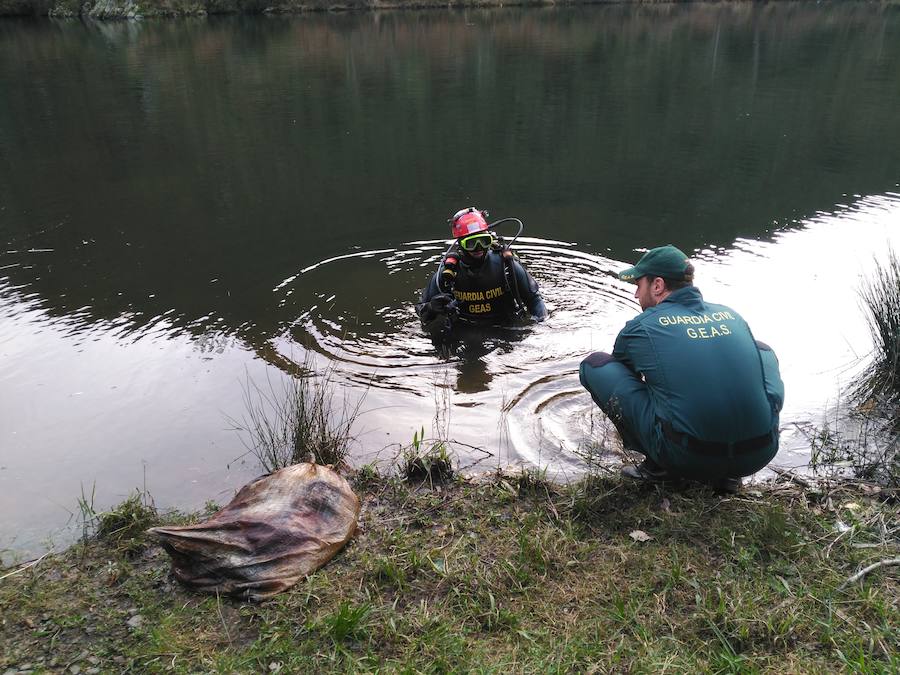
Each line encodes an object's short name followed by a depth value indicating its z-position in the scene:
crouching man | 3.55
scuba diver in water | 6.72
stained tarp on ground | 3.28
